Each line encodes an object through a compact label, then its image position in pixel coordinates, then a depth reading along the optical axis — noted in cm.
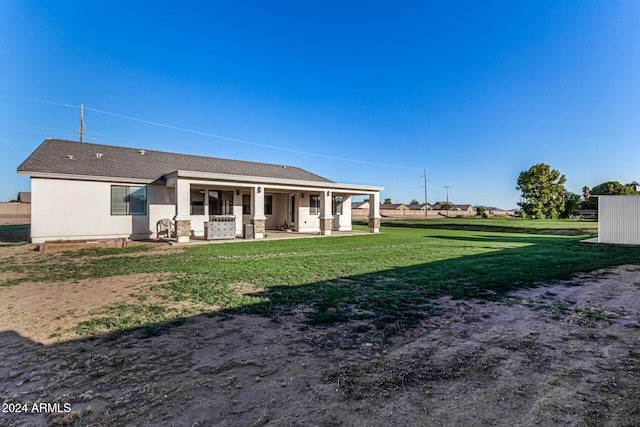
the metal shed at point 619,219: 1435
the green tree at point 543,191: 4409
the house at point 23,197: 4122
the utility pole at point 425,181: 5712
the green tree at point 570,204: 4512
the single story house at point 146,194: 1317
